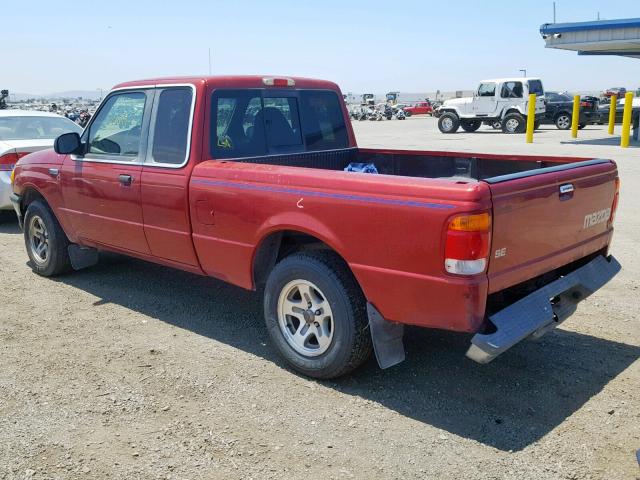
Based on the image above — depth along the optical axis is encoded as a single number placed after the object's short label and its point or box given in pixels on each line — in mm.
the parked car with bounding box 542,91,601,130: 29328
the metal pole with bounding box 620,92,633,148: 19984
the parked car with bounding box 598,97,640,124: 29625
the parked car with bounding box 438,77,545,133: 27578
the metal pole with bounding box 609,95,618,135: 25656
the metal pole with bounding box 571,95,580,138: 24812
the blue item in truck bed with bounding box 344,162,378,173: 5312
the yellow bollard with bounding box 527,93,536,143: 22844
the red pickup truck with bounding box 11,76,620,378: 3357
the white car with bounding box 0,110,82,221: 8602
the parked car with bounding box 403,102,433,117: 55281
